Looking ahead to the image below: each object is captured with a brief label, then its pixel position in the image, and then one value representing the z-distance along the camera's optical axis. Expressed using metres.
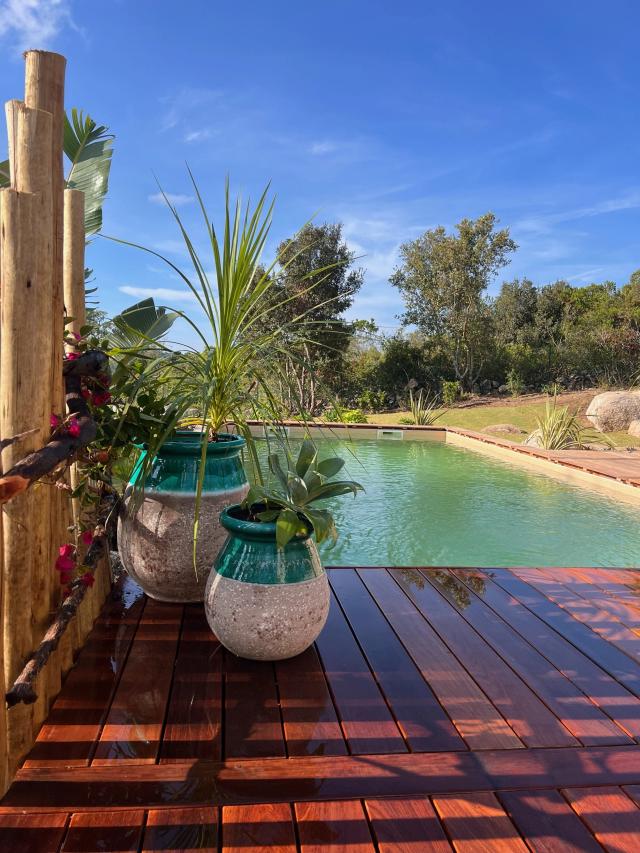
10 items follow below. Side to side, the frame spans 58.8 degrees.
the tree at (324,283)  13.55
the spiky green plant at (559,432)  9.16
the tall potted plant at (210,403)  1.89
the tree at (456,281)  16.70
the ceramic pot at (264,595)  1.65
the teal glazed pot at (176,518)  1.99
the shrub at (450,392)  16.47
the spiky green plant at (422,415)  12.39
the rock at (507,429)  11.65
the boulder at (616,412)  11.84
